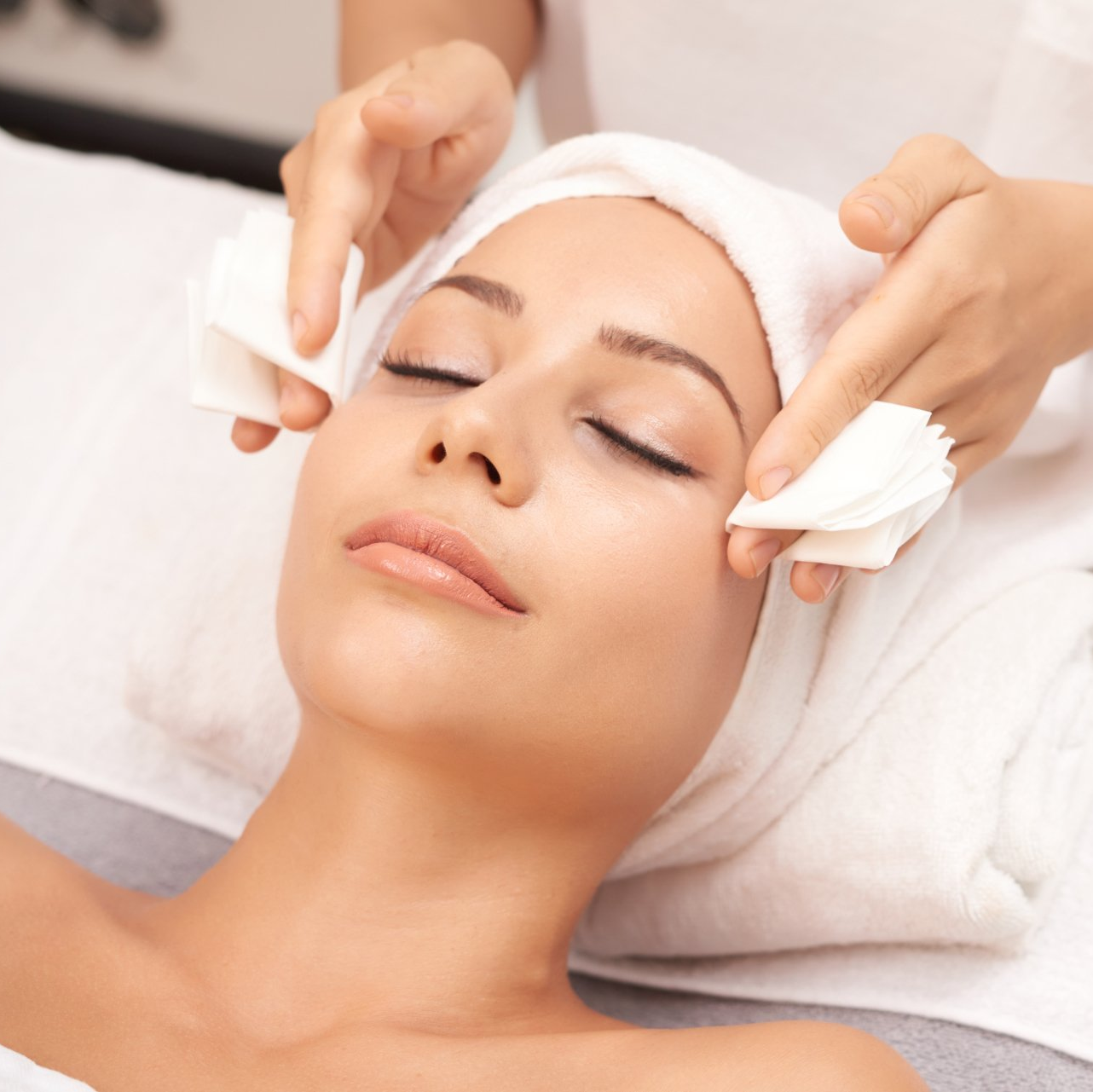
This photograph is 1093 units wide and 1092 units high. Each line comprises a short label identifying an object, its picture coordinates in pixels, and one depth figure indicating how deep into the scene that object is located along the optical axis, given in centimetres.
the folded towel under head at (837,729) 91
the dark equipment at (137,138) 139
